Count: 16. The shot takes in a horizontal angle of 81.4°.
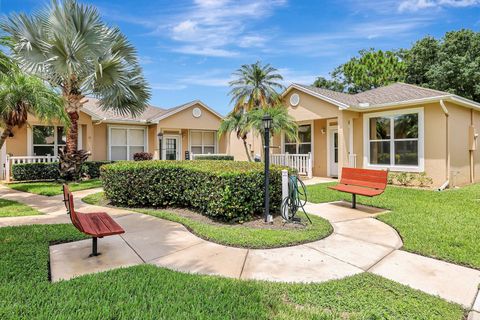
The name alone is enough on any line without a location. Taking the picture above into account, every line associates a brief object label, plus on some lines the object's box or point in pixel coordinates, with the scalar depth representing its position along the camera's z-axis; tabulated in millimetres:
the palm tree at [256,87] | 17891
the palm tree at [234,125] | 15799
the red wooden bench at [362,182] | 7156
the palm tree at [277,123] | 13680
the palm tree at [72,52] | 10922
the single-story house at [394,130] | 11039
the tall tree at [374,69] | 27545
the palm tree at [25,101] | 9688
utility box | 12195
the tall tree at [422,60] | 25547
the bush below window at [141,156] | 17453
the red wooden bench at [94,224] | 3918
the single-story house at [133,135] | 15273
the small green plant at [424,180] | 11172
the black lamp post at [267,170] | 5969
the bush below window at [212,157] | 19386
